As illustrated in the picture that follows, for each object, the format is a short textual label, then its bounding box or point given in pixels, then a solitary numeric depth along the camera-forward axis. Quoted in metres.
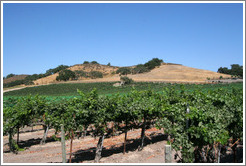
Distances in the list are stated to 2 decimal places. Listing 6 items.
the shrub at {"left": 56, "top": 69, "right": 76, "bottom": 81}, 92.62
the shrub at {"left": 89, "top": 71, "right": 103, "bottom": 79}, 100.12
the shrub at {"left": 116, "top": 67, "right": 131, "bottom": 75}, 97.81
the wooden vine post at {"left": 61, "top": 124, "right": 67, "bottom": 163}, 6.84
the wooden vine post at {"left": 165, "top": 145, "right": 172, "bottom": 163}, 5.46
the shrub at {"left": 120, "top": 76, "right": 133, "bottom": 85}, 68.32
